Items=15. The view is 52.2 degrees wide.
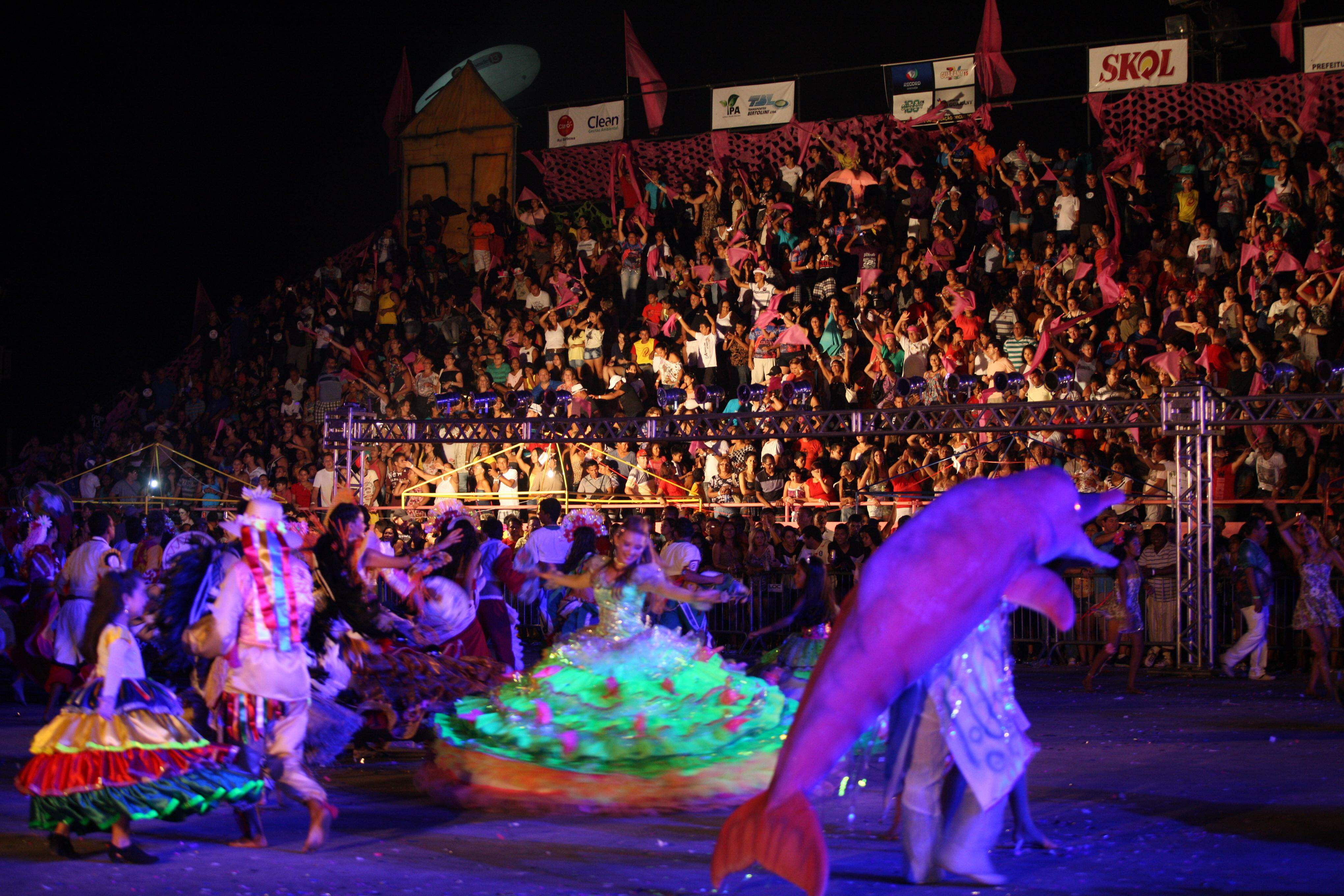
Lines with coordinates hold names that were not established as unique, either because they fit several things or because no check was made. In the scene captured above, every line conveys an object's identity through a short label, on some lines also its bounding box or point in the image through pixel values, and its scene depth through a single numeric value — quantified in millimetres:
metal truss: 12844
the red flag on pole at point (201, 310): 25719
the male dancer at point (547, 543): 12789
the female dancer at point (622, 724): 7133
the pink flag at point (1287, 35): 17434
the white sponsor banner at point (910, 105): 19531
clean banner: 22938
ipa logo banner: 20984
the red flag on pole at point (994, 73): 19000
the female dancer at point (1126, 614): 12016
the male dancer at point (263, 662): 6195
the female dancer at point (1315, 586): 11438
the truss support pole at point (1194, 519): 12617
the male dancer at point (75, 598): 9141
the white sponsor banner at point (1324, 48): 16625
